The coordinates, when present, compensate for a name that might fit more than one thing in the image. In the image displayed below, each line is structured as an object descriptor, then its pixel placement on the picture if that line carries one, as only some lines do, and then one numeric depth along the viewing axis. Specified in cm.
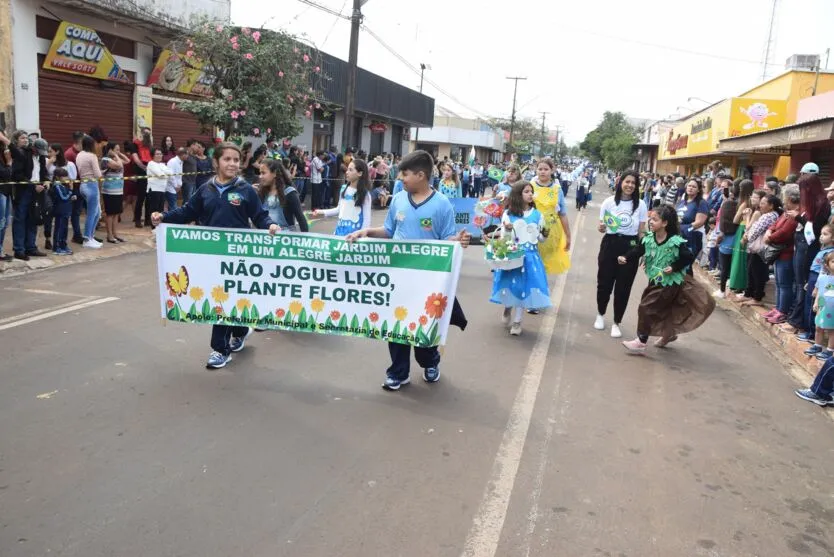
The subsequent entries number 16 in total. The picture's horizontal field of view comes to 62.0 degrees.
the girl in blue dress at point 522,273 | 747
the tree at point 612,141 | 7062
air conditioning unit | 3170
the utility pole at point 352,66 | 2003
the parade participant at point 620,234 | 754
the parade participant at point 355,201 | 776
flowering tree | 1527
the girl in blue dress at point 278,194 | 689
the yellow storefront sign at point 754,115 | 2419
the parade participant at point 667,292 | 705
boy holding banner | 536
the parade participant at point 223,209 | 571
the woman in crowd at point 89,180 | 1123
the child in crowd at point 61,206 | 1041
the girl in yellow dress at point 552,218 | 877
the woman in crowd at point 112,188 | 1183
